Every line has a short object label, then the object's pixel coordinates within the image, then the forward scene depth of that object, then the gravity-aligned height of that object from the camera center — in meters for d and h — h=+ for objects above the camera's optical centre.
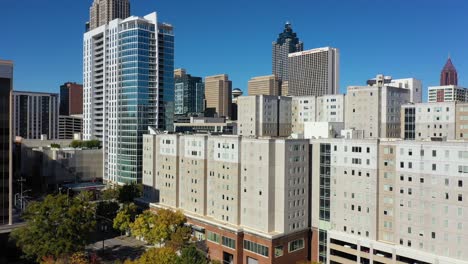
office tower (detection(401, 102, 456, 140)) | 123.69 +2.62
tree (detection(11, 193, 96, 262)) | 74.50 -20.66
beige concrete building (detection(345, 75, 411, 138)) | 127.31 +6.16
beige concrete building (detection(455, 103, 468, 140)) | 121.12 +2.25
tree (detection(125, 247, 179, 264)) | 67.97 -23.43
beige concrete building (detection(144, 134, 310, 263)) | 85.00 -16.85
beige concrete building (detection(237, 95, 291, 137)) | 155.88 +4.90
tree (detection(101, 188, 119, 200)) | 118.47 -21.13
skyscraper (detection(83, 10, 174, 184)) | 145.88 +16.22
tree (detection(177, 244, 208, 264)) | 71.75 -25.00
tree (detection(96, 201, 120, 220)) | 109.94 -23.86
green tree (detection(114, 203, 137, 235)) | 100.00 -24.31
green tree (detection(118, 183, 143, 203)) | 117.75 -20.75
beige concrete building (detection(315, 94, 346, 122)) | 145.38 +7.47
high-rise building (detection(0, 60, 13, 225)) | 86.75 -3.92
